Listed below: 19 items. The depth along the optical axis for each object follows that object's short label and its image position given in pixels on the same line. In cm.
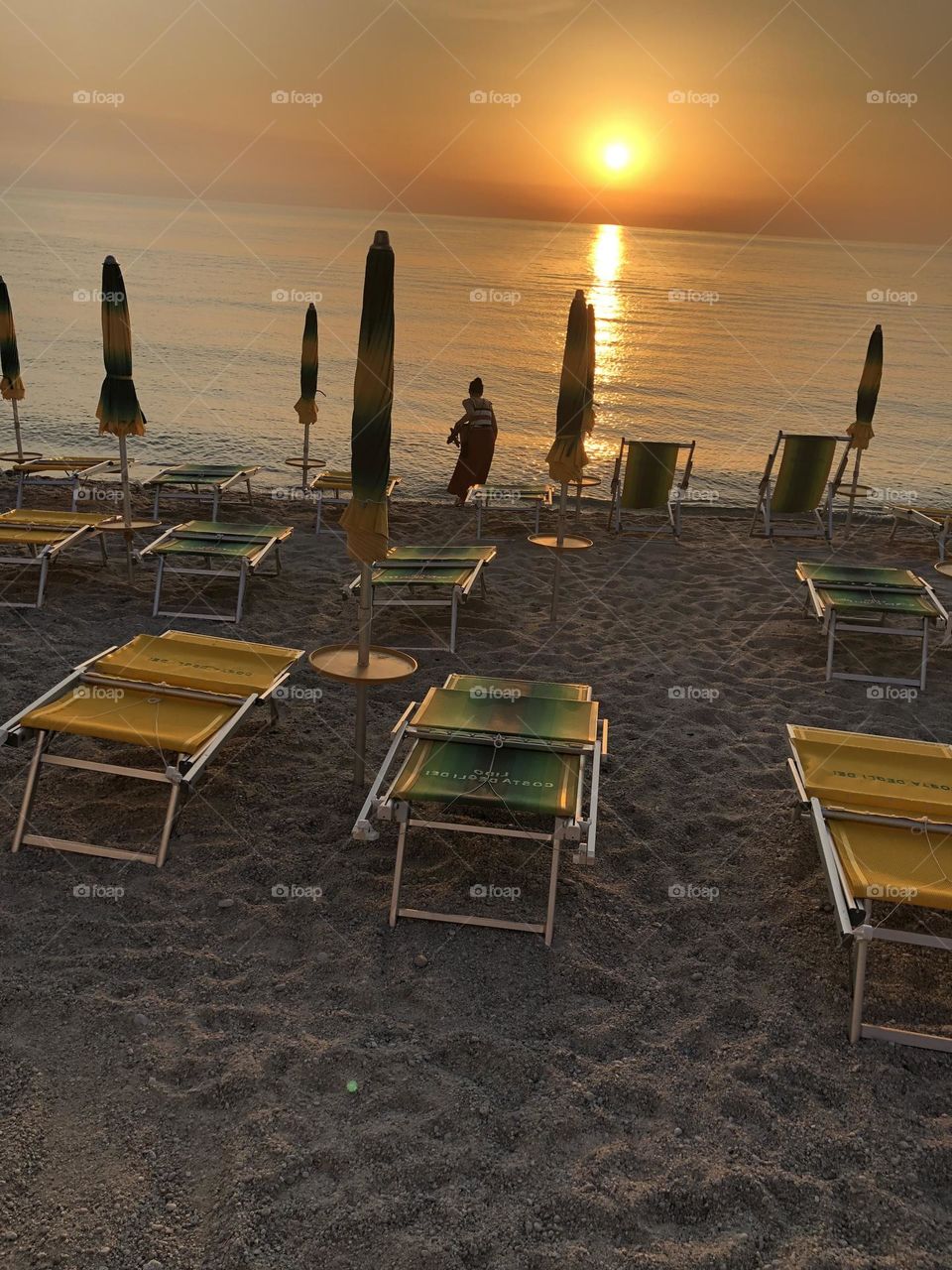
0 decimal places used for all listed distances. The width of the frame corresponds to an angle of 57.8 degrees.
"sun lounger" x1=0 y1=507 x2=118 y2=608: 654
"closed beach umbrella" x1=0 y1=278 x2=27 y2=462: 908
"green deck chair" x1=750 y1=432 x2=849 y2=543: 912
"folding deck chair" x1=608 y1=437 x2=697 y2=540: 939
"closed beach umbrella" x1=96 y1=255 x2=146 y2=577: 627
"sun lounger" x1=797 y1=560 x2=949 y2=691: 595
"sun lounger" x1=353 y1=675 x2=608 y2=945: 334
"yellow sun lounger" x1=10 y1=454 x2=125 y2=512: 897
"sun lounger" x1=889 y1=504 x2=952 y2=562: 848
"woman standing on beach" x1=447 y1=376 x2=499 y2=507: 1011
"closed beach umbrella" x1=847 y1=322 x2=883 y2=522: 955
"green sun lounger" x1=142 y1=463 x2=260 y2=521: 882
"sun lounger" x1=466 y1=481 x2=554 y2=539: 926
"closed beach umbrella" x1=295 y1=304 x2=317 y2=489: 950
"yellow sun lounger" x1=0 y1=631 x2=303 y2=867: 367
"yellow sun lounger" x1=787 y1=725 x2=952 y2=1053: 290
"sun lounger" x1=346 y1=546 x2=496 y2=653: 622
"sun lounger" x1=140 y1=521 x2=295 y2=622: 655
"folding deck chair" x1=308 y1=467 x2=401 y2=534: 931
